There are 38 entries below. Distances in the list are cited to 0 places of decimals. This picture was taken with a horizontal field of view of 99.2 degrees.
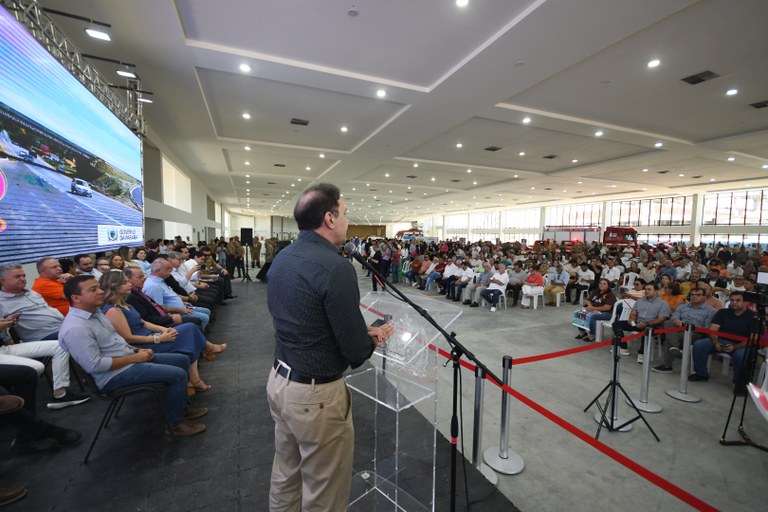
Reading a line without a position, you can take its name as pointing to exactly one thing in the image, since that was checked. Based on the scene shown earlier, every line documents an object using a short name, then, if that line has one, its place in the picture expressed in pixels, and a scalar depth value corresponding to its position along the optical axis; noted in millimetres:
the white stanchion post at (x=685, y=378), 3281
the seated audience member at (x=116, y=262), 4602
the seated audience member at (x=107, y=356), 2109
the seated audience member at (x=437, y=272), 9460
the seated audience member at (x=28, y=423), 2192
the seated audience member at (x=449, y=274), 8475
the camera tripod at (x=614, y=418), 2686
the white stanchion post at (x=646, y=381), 3115
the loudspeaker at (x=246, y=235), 17034
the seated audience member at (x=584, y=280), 8148
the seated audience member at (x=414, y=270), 10602
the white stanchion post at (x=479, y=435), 2100
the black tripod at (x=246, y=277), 10836
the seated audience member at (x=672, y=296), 4715
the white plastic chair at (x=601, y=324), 4953
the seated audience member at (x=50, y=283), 3348
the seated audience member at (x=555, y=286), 7824
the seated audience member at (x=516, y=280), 7734
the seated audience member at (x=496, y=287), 7188
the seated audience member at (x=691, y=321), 4000
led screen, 2832
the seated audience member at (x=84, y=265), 4156
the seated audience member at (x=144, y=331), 2516
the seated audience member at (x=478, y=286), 7641
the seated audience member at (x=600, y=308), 5059
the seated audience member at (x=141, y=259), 5752
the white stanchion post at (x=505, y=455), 2260
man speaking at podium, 1146
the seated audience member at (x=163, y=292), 3764
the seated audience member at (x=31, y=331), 2725
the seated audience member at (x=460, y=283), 8102
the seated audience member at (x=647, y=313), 4234
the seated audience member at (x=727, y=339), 3521
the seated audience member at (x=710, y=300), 4221
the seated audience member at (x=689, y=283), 6132
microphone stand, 1590
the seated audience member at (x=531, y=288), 7445
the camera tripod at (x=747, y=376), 2580
